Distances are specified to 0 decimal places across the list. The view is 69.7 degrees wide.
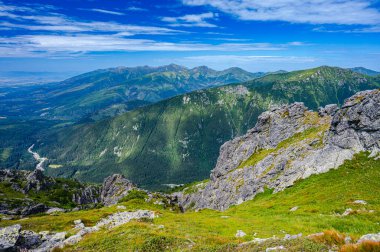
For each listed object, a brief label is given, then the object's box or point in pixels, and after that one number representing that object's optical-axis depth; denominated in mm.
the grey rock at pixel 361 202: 44144
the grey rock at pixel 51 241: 41438
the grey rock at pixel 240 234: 33053
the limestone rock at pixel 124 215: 54438
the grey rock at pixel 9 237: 38500
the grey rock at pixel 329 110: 129950
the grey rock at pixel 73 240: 36247
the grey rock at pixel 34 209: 136000
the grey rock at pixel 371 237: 17188
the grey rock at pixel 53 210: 148925
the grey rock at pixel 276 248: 19422
